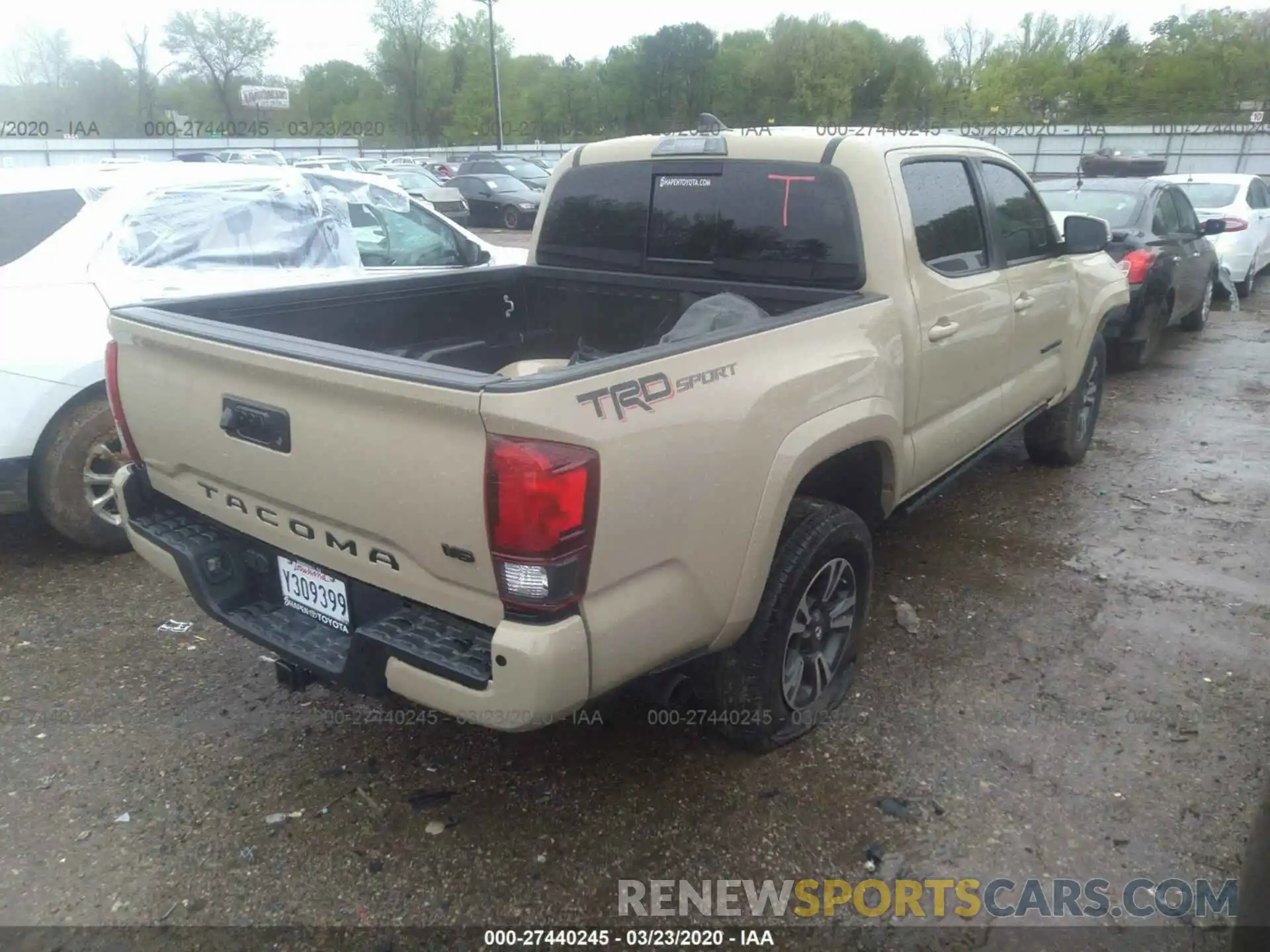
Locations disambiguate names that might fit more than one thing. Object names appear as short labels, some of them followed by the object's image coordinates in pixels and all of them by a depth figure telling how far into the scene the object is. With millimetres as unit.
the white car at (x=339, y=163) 22173
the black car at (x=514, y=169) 26141
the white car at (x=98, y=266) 4188
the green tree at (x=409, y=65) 64062
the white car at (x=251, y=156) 22984
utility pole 40156
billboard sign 56438
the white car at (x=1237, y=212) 11562
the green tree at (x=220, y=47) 56188
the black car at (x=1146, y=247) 7965
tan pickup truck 2170
